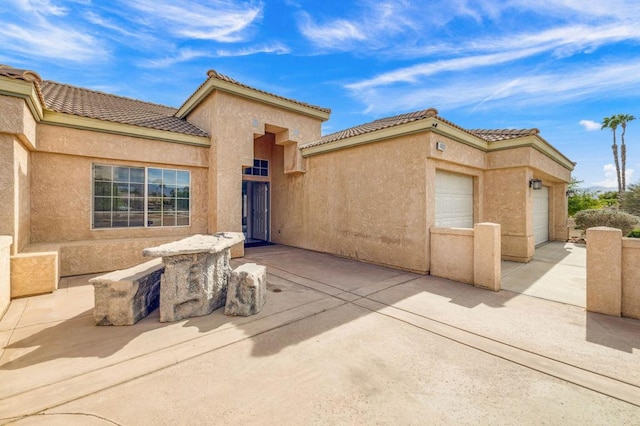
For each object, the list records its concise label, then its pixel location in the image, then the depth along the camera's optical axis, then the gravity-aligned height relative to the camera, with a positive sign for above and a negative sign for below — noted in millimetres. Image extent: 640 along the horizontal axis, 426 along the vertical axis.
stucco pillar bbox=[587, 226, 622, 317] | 4602 -1026
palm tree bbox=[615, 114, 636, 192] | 27531 +7591
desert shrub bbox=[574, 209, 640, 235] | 11992 -299
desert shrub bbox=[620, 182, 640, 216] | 17594 +920
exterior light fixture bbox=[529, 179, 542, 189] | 9258 +1068
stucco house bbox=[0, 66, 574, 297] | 6449 +1150
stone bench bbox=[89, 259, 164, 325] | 4094 -1377
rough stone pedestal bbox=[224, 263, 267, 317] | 4496 -1418
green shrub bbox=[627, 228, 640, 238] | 11547 -892
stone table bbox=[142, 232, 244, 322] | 4258 -1133
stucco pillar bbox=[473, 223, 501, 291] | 5910 -1003
